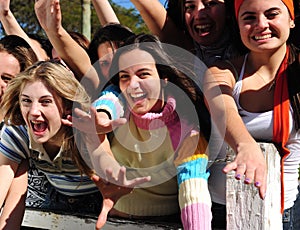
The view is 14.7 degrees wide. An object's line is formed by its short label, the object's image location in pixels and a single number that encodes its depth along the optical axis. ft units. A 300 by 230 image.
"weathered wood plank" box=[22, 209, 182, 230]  10.38
